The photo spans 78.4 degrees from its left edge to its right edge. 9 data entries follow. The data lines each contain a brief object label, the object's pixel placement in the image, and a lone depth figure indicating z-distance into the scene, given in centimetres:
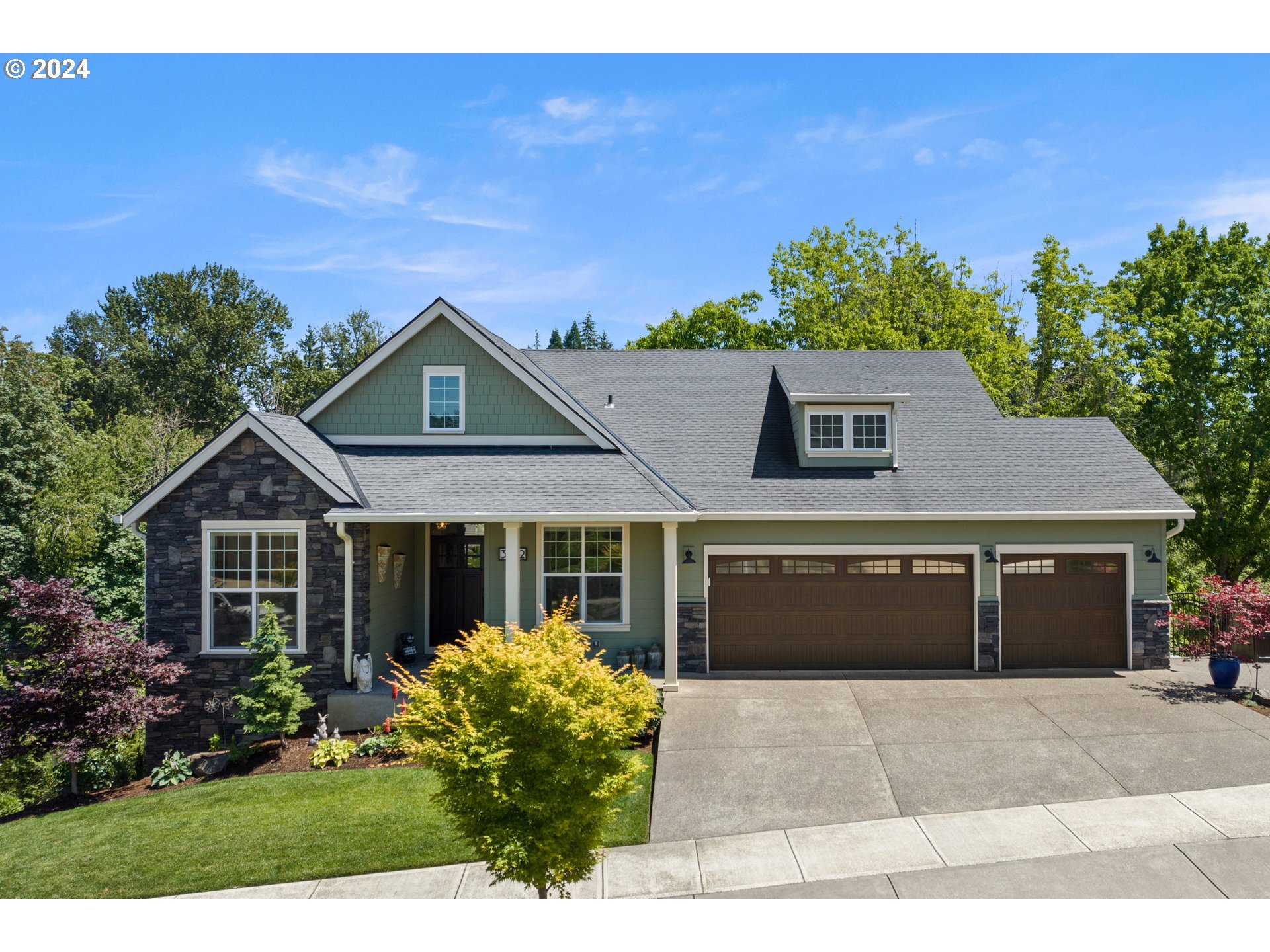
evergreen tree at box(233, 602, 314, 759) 1160
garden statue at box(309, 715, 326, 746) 1202
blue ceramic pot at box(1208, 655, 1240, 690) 1279
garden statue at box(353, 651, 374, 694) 1251
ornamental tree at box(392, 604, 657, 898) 612
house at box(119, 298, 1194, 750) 1270
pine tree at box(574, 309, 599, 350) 10000
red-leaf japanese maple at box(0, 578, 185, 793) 1122
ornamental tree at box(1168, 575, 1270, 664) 1270
